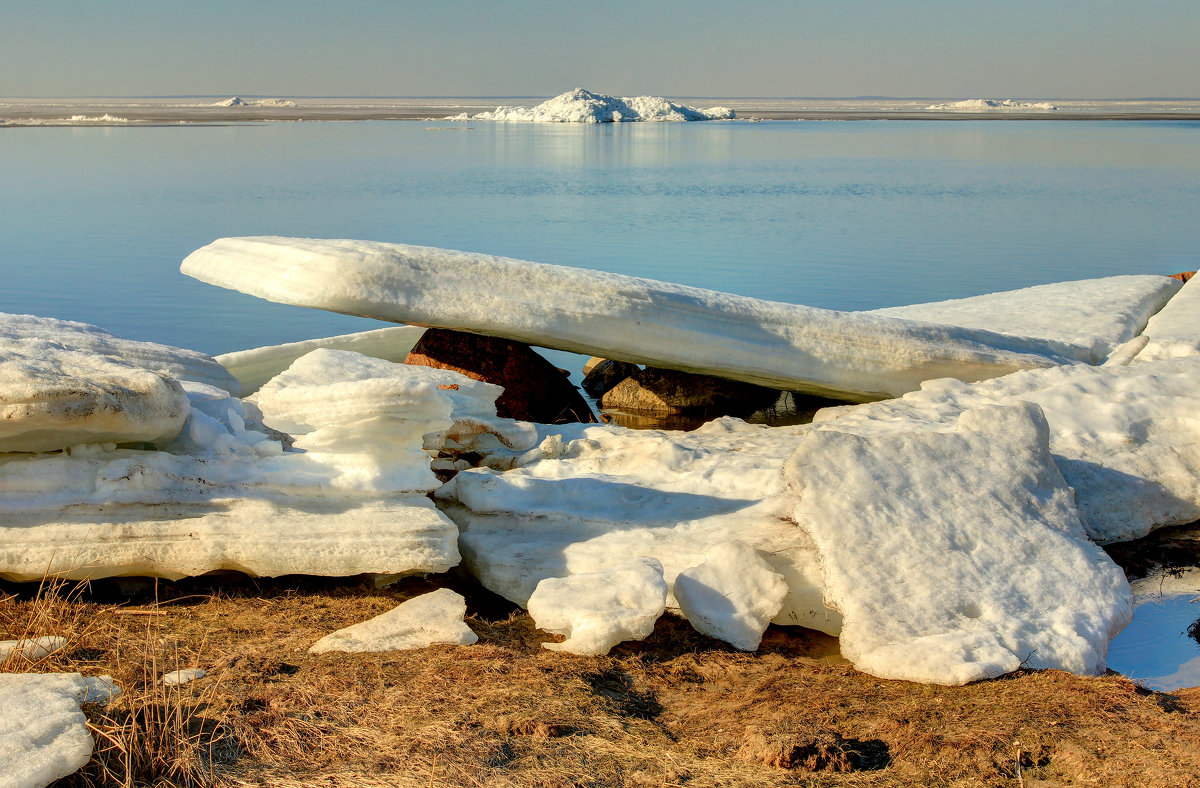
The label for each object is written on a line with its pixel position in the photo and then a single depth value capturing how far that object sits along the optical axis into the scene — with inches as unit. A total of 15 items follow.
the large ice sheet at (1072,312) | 275.7
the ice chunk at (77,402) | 123.2
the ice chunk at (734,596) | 132.0
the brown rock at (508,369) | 249.6
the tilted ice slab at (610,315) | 204.2
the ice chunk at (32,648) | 114.3
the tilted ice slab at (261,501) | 135.0
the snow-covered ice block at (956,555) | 124.6
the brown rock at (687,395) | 267.7
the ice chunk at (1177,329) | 236.1
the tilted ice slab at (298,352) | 258.1
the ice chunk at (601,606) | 125.3
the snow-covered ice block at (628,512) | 144.9
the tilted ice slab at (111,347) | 163.6
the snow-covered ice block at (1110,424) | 174.2
